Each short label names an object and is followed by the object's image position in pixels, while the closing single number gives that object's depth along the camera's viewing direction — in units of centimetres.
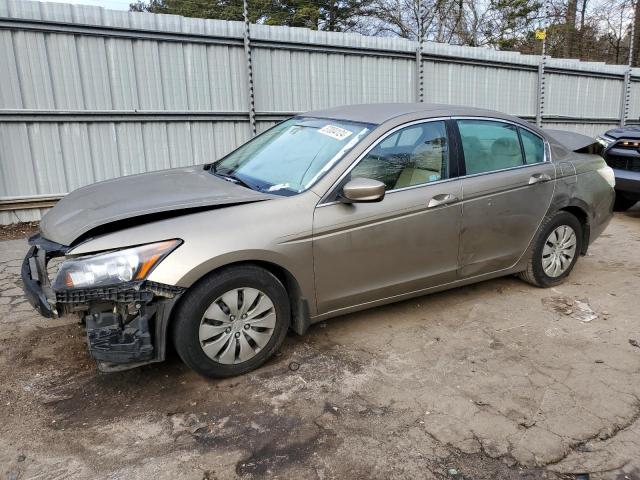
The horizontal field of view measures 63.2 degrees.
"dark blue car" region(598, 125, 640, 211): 729
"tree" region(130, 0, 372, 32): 1081
